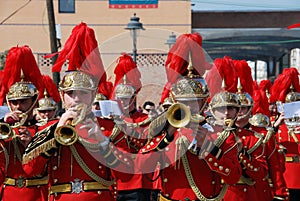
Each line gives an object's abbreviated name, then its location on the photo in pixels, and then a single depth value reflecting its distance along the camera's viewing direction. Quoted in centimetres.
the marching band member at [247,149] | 1376
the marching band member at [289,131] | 2040
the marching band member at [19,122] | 1242
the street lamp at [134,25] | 3184
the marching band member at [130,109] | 1994
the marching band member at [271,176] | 1503
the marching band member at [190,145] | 1054
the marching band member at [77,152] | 1074
